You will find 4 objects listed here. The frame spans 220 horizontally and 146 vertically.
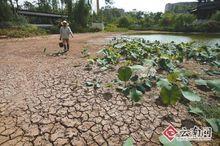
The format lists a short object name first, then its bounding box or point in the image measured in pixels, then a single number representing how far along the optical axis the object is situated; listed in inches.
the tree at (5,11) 415.0
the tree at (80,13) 637.1
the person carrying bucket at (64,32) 180.1
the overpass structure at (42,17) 659.3
